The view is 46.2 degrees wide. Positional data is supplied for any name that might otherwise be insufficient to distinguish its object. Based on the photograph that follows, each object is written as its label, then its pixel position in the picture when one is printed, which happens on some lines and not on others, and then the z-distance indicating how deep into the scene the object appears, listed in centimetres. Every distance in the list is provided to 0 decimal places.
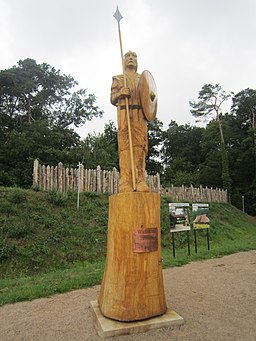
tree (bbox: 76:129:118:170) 2386
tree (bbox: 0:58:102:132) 2461
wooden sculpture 348
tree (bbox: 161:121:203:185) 3944
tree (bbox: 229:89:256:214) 3206
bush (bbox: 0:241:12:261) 795
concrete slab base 324
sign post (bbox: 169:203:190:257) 887
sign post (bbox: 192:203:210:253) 998
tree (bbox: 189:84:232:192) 3416
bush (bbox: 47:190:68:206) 1157
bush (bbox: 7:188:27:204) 1074
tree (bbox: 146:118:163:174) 3575
